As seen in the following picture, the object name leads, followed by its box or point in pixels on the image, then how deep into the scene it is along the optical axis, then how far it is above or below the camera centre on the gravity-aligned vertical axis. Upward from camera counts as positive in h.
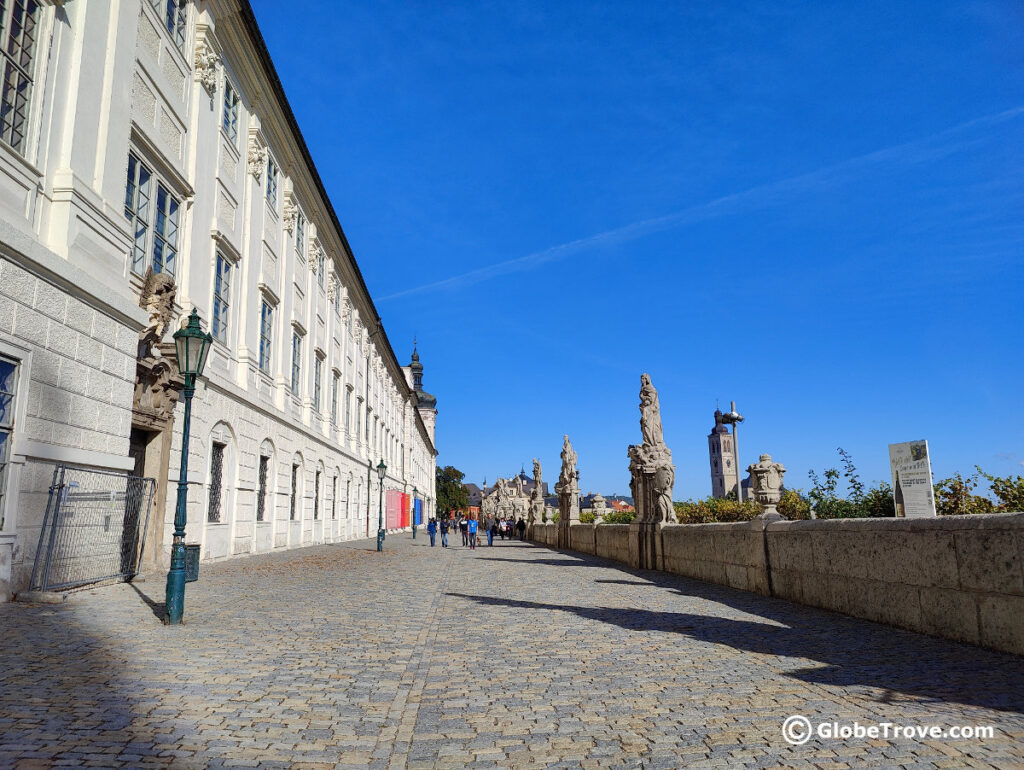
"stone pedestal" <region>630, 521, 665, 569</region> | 16.69 -0.78
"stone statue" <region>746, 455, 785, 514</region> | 12.52 +0.57
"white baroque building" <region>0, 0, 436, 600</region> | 9.16 +5.03
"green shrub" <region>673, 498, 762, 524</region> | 20.97 +0.07
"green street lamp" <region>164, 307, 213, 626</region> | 8.64 +1.94
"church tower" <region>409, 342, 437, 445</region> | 110.94 +17.96
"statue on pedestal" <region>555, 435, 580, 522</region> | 30.50 +1.19
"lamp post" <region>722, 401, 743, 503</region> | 31.98 +4.27
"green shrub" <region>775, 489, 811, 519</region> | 18.53 +0.16
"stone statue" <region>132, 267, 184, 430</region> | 12.50 +2.79
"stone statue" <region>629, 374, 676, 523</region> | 17.11 +1.09
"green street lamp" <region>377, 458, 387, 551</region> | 25.07 -0.76
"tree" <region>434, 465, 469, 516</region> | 126.42 +5.06
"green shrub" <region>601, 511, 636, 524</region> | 26.08 -0.11
